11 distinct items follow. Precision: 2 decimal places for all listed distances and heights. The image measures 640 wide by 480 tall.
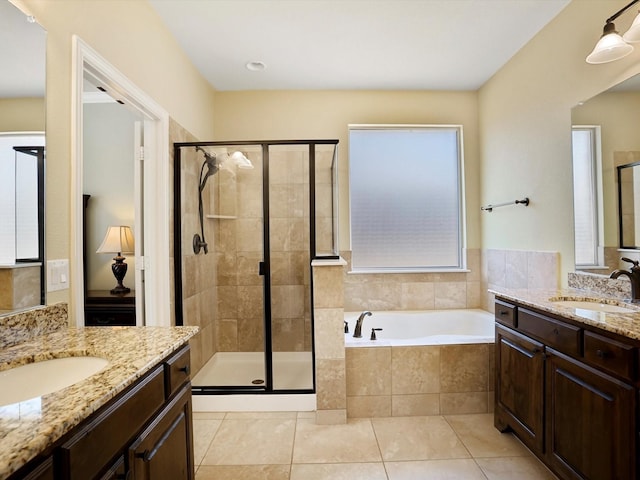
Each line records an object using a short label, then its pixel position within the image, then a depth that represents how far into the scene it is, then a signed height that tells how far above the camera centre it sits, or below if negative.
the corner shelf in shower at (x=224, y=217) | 2.79 +0.24
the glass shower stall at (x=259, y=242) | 2.59 +0.03
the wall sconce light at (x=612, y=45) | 1.60 +0.94
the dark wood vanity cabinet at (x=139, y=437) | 0.72 -0.50
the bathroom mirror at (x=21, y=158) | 1.19 +0.33
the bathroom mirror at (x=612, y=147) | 1.84 +0.52
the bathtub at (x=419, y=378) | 2.39 -0.95
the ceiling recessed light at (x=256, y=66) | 2.94 +1.56
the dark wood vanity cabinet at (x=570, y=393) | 1.25 -0.68
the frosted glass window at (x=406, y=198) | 3.51 +0.46
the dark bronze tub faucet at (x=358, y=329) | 2.85 -0.72
